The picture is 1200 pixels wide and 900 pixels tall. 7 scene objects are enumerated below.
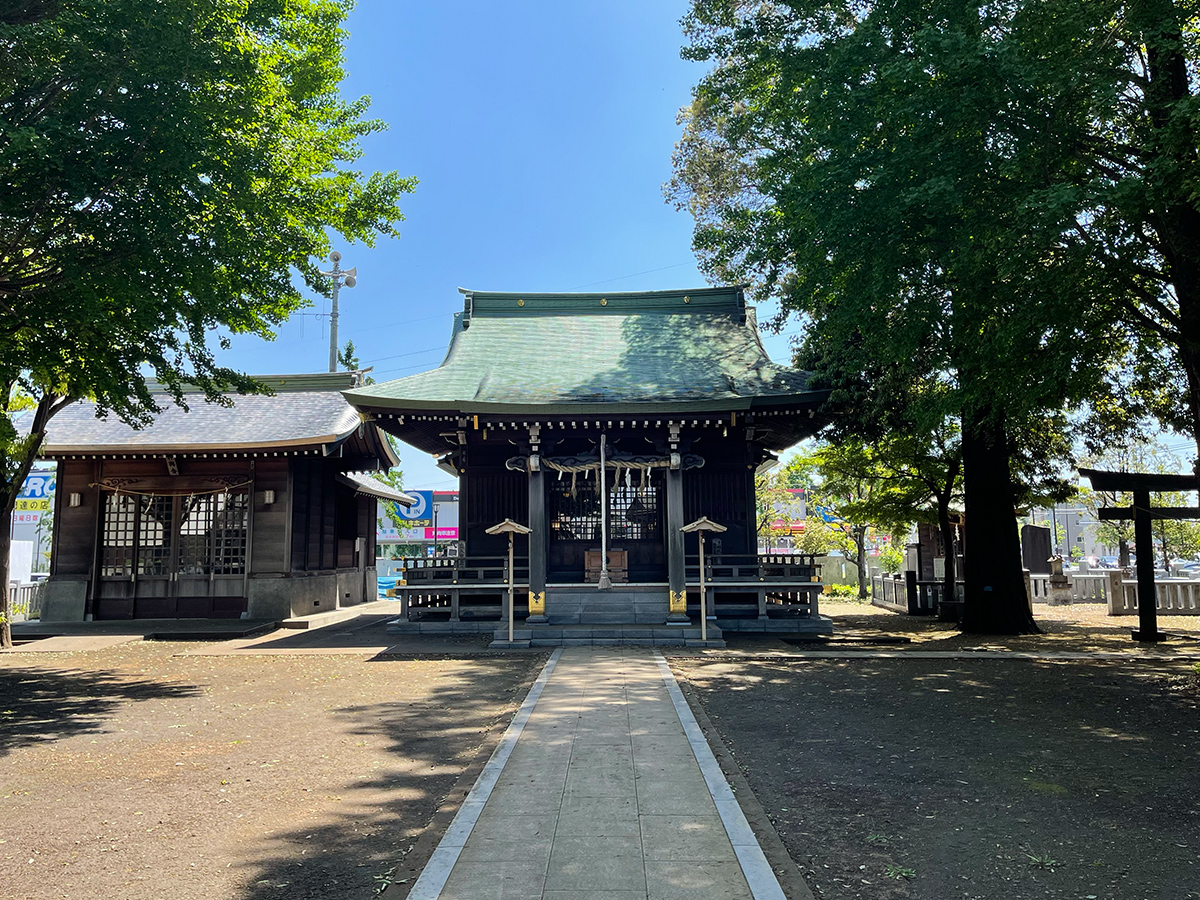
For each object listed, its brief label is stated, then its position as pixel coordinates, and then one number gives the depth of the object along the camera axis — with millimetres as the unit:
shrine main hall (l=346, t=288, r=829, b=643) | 15523
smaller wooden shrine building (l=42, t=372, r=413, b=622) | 18672
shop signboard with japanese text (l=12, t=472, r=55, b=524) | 27609
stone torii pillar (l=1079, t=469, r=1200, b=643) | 14078
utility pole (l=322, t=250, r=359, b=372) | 35375
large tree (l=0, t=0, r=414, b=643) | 7891
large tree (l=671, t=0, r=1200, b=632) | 8203
